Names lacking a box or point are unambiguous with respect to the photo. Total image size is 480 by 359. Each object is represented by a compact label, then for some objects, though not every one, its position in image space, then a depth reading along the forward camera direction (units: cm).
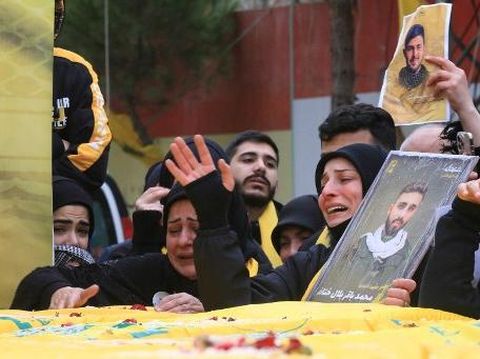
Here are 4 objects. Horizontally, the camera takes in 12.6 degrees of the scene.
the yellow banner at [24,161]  807
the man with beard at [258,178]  1077
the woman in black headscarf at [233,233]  673
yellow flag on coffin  392
